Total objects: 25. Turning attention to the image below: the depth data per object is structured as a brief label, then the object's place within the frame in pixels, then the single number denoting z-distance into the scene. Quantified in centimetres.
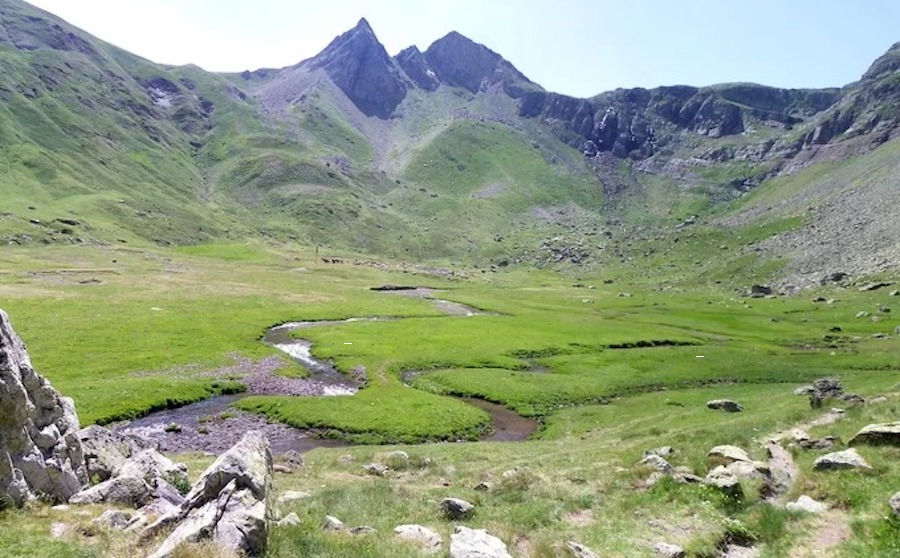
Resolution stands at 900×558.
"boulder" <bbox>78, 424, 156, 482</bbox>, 2681
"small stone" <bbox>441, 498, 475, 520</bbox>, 2386
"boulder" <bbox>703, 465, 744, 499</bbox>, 2412
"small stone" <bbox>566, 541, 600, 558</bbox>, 1827
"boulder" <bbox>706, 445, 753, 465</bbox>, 2854
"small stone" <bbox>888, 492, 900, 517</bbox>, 1896
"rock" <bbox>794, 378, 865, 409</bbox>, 4472
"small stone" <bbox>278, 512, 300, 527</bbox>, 1956
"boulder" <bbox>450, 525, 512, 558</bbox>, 1791
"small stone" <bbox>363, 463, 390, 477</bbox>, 3789
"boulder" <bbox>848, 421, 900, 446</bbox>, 2626
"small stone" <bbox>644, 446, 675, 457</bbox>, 3366
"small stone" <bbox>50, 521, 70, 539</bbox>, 1778
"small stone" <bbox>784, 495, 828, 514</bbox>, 2123
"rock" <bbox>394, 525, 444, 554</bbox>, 1972
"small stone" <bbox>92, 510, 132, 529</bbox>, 1919
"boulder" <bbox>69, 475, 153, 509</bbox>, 2211
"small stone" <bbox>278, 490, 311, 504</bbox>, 2658
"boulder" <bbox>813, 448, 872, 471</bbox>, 2381
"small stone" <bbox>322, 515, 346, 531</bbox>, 2144
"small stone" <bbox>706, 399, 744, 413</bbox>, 5438
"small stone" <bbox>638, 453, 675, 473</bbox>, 2924
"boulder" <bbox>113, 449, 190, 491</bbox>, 2486
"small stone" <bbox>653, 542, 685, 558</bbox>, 1922
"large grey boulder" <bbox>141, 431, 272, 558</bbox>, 1622
